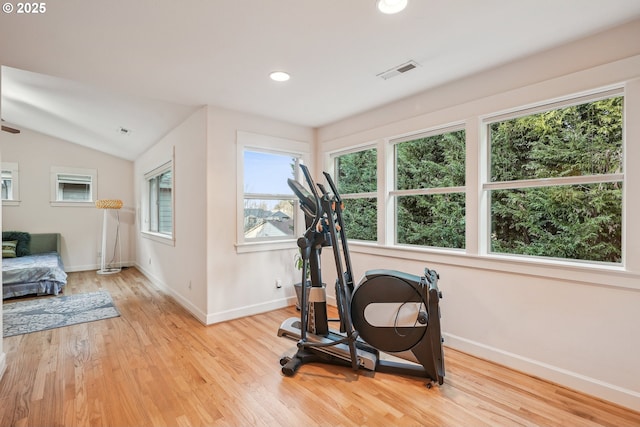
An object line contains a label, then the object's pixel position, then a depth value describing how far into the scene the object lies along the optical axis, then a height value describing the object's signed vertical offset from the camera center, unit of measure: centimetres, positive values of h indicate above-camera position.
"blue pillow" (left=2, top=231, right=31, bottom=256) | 558 -53
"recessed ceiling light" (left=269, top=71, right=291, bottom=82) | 260 +116
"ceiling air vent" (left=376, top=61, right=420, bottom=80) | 243 +116
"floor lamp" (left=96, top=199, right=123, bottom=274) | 623 -63
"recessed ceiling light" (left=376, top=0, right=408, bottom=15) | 170 +116
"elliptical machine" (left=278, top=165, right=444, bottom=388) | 217 -79
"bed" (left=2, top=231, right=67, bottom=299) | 444 -89
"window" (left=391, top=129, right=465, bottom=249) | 285 +21
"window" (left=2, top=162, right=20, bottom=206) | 588 +49
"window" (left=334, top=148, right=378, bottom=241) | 366 +26
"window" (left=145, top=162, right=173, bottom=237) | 520 +19
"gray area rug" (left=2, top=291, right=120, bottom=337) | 335 -127
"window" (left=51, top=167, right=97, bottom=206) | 630 +52
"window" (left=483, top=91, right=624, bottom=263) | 208 +22
